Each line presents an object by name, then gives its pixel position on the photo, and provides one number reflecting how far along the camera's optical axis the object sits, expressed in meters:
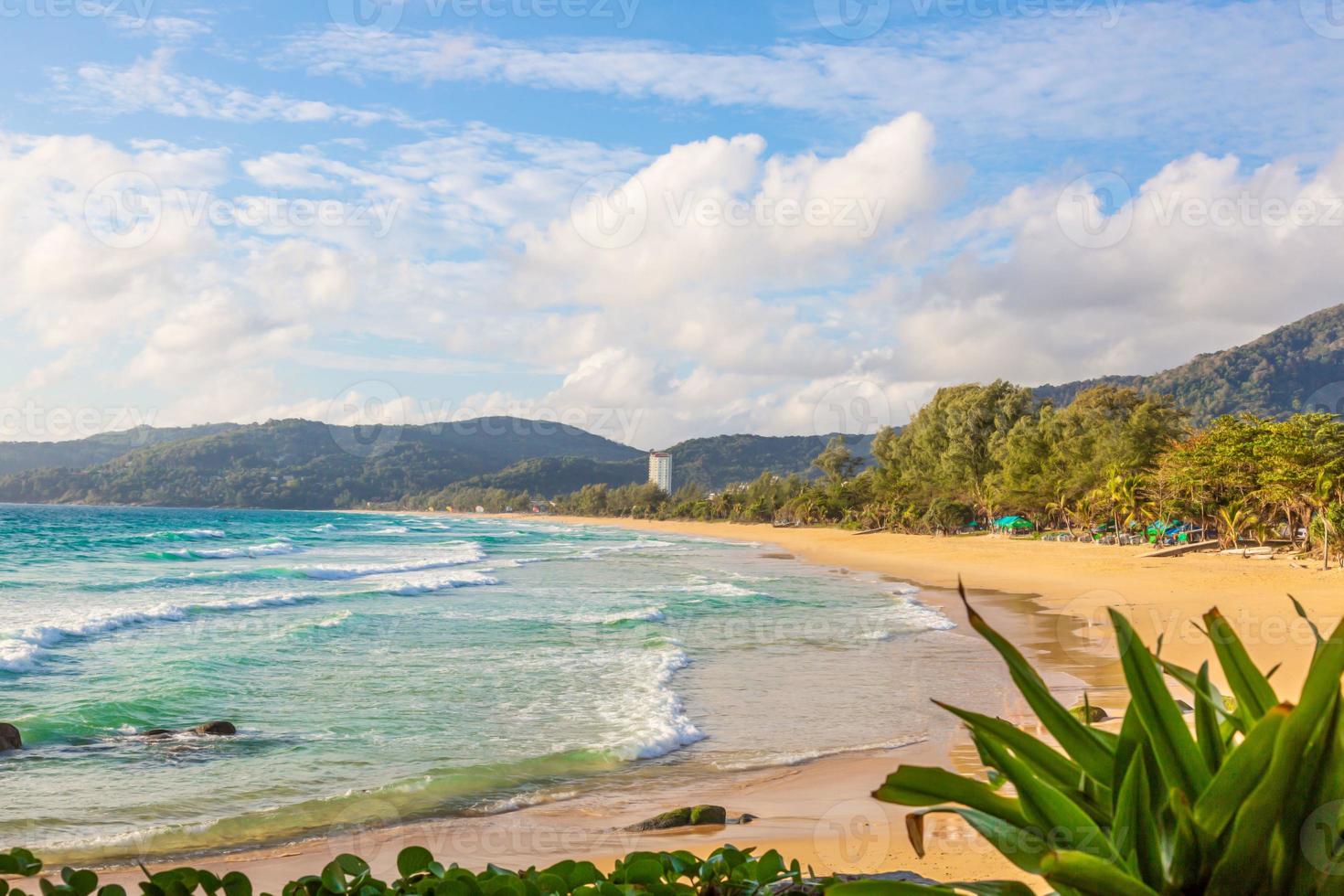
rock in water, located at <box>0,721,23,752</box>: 9.35
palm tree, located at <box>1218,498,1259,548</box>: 38.31
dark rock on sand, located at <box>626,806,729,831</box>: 6.88
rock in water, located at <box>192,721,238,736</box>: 10.11
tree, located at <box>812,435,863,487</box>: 103.06
